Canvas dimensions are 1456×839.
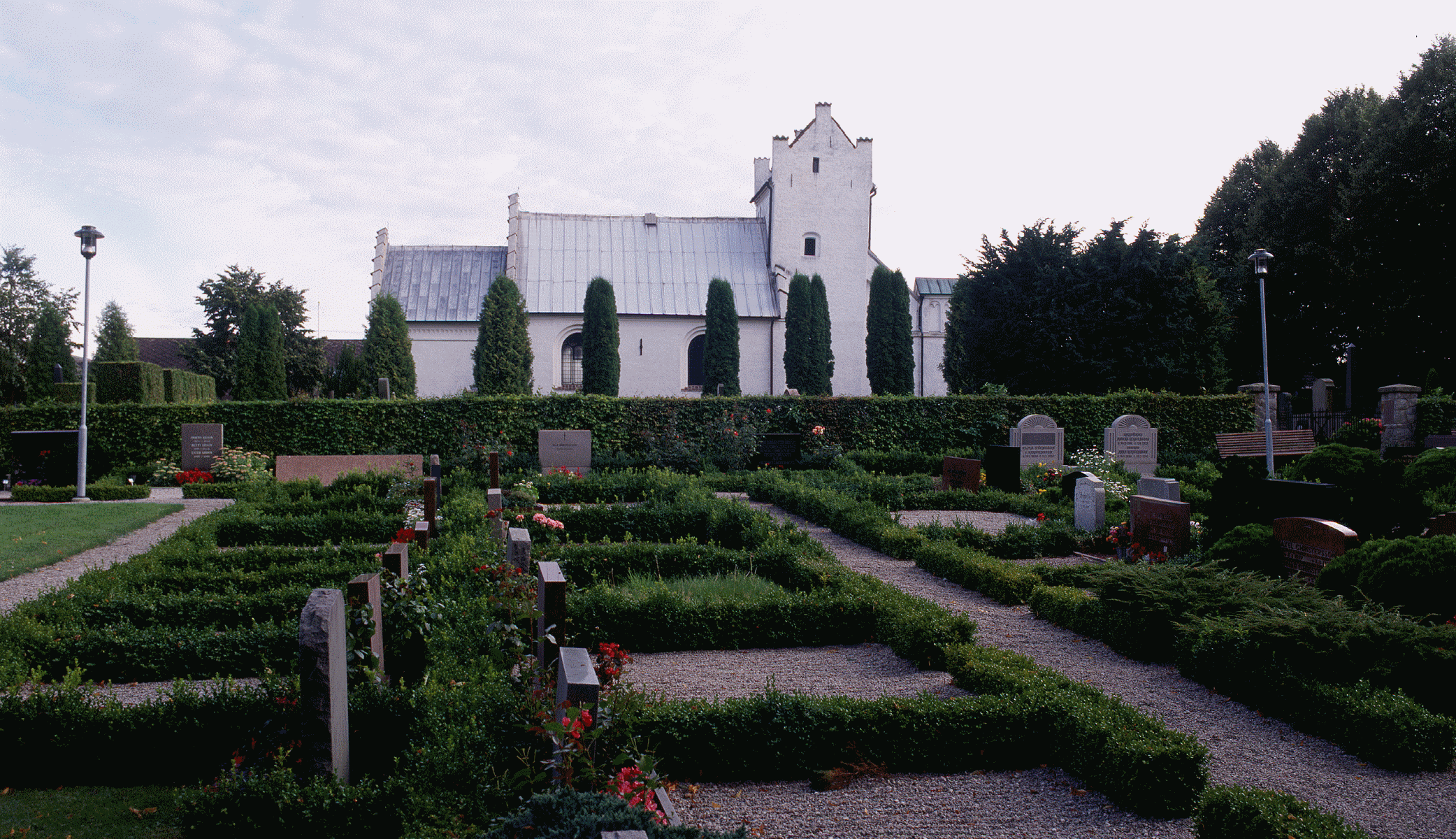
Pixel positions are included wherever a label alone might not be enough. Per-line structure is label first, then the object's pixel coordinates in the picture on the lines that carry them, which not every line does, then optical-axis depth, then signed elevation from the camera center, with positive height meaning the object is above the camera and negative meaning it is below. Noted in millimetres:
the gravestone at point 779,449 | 19844 -378
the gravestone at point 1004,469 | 15078 -660
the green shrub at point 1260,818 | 3184 -1492
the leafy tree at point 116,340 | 36125 +4112
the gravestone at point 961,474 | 14992 -761
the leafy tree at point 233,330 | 35375 +4495
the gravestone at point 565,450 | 18125 -351
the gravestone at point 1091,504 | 10664 -917
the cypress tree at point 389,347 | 26594 +2752
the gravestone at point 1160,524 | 8516 -958
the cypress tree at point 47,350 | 28750 +2933
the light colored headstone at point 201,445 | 17234 -217
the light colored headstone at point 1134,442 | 18406 -218
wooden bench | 19422 -299
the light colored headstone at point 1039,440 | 17641 -160
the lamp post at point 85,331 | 14719 +1813
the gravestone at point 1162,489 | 9398 -643
